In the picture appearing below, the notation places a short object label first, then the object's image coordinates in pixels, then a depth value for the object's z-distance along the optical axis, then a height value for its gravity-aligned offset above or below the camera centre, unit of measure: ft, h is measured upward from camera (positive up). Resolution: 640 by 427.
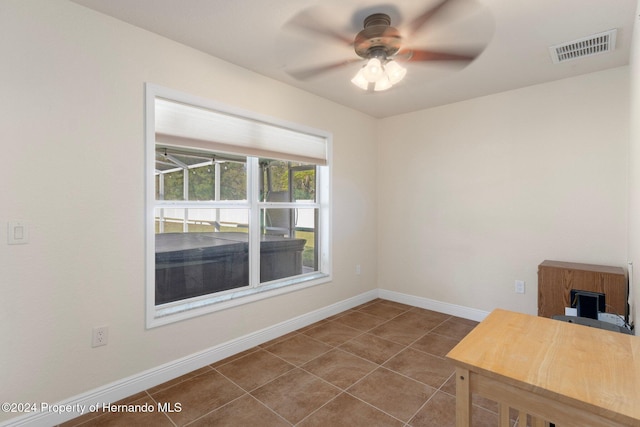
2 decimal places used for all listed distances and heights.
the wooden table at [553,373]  2.88 -1.65
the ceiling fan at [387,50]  5.99 +3.35
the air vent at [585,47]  7.47 +4.19
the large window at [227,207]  7.97 +0.26
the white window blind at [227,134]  7.85 +2.35
